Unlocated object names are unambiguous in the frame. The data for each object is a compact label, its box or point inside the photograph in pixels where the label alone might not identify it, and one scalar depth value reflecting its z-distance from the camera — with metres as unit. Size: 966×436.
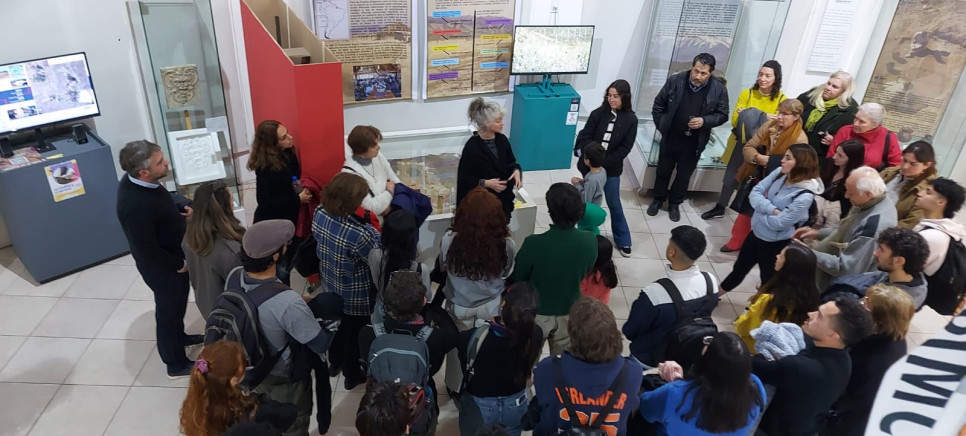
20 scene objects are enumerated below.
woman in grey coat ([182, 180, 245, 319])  3.15
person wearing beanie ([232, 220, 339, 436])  2.62
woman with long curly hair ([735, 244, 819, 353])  3.21
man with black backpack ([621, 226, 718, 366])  2.92
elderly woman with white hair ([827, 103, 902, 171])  4.95
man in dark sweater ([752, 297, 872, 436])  2.46
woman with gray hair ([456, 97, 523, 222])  4.32
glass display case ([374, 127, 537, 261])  4.76
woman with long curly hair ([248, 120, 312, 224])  3.94
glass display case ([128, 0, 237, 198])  4.79
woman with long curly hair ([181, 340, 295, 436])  2.17
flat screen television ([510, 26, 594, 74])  6.63
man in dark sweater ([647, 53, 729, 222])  5.51
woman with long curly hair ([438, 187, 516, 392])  3.15
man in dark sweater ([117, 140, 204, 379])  3.28
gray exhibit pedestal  4.48
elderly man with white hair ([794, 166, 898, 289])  3.70
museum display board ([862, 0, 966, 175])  6.26
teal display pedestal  6.70
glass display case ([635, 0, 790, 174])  6.41
